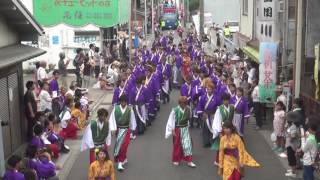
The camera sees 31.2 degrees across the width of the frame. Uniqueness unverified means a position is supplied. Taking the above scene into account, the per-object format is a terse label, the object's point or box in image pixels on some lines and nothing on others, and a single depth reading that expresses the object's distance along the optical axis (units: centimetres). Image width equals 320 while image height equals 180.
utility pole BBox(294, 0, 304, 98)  1517
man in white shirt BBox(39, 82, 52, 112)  1617
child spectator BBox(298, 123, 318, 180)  1039
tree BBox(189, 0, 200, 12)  8588
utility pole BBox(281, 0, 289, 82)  1750
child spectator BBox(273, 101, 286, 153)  1362
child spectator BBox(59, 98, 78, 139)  1577
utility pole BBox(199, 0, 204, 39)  3987
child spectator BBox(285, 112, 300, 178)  1198
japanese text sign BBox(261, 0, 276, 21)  1795
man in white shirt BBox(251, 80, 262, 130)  1669
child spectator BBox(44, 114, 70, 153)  1352
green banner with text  2016
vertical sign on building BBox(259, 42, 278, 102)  1622
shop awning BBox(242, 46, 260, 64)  1945
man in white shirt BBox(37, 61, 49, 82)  1953
